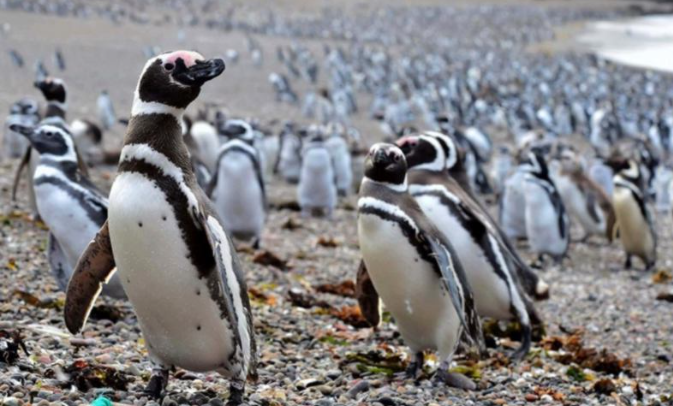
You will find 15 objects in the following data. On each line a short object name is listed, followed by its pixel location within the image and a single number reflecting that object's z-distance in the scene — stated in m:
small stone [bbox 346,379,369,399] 4.17
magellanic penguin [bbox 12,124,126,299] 5.44
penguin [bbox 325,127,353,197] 13.16
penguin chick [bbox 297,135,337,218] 11.11
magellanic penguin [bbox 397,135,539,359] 5.44
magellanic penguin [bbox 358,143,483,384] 4.46
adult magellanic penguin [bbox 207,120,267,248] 8.69
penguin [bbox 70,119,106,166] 12.27
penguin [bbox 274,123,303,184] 14.12
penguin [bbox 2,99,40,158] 12.36
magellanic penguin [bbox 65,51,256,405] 3.35
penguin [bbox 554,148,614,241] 11.27
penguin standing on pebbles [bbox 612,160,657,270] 9.98
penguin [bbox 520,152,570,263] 9.41
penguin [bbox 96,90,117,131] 18.39
